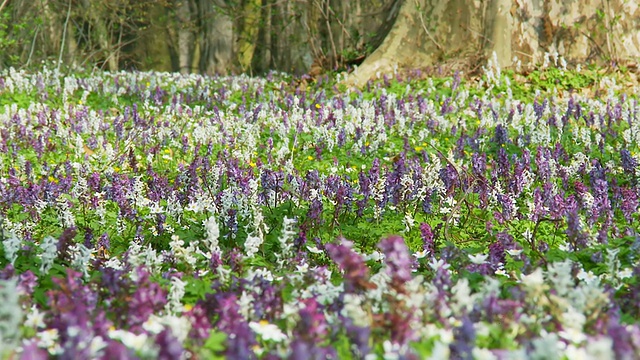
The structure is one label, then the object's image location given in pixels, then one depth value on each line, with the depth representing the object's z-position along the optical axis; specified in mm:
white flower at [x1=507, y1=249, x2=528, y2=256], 4340
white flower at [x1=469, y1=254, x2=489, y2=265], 3957
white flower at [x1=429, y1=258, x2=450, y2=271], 3639
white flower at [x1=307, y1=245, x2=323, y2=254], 4902
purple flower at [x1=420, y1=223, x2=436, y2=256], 5000
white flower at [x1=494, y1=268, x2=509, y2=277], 4171
